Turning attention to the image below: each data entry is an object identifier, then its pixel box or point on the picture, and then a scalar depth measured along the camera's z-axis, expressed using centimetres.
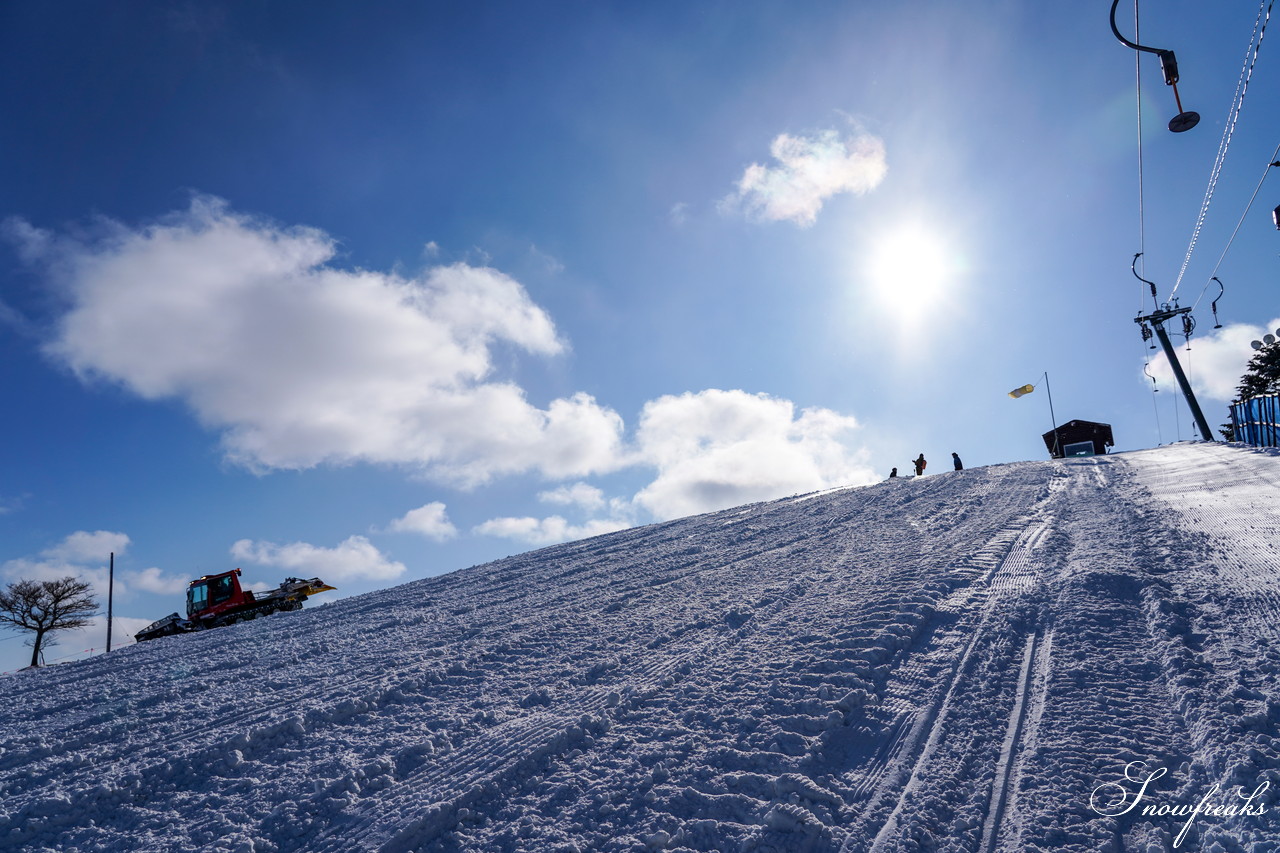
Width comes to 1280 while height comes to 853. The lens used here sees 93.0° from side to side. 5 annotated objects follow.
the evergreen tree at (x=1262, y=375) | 4178
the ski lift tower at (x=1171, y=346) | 2930
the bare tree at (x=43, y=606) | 3053
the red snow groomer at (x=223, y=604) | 1891
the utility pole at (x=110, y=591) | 3375
